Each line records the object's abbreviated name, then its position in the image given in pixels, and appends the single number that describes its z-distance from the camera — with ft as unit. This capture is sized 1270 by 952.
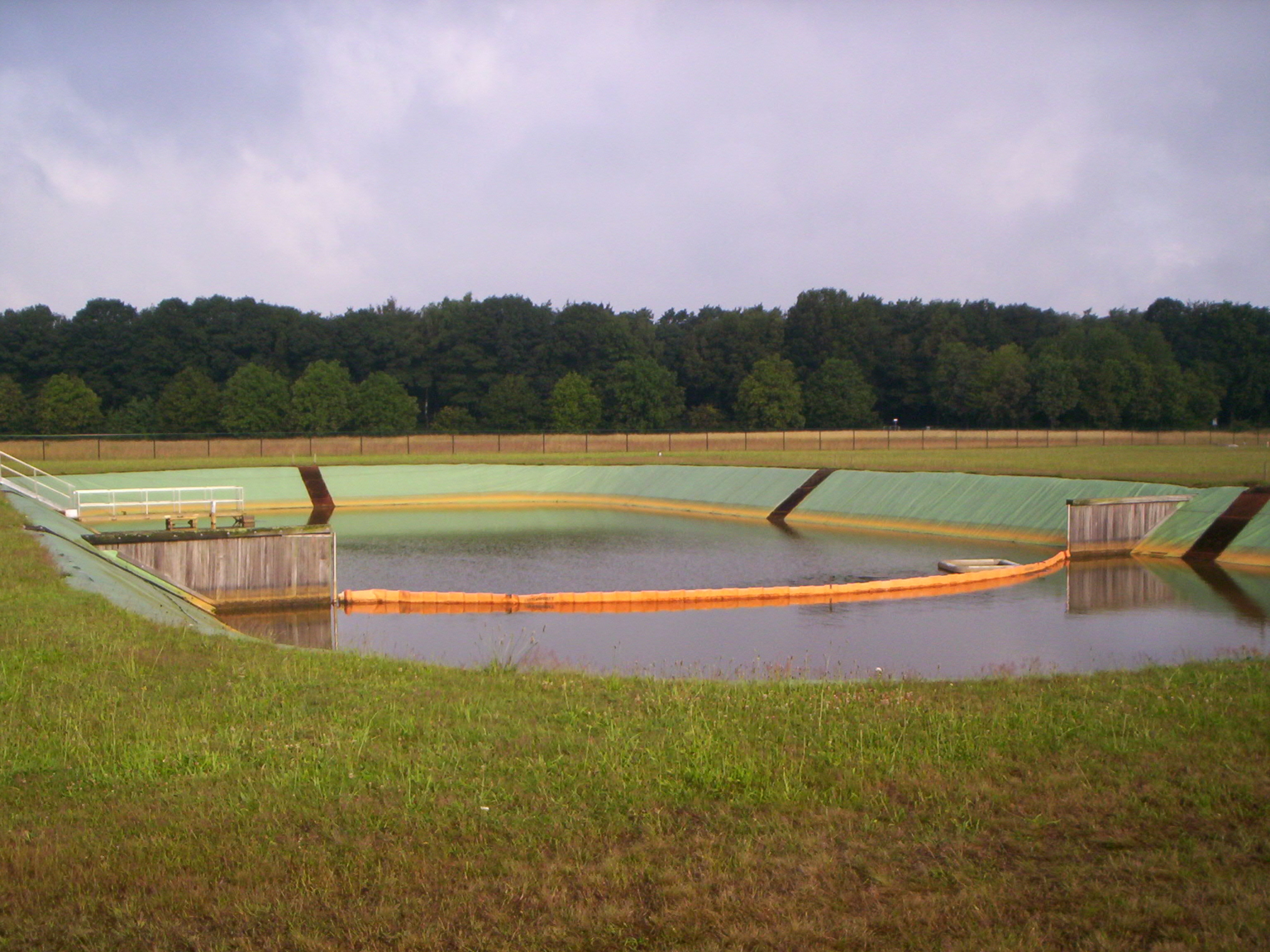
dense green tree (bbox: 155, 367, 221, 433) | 258.57
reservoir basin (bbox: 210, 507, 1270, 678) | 51.03
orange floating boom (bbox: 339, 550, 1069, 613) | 66.54
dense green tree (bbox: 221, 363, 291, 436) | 255.91
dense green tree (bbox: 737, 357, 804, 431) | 288.10
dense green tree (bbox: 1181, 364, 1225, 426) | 293.84
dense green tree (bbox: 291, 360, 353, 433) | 256.32
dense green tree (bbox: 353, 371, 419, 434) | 262.06
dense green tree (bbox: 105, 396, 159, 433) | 259.39
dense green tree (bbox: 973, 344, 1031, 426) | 282.56
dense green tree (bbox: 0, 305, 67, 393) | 277.23
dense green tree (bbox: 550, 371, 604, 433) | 273.54
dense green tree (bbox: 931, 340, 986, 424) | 294.05
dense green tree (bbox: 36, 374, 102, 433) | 252.01
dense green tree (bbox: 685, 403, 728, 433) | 289.62
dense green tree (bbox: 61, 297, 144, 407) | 277.64
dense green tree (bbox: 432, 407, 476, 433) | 273.95
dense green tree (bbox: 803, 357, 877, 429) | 296.30
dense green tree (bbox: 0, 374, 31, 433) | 252.01
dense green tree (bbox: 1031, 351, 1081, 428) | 279.28
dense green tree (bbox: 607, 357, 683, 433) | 285.84
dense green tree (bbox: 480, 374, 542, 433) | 279.90
